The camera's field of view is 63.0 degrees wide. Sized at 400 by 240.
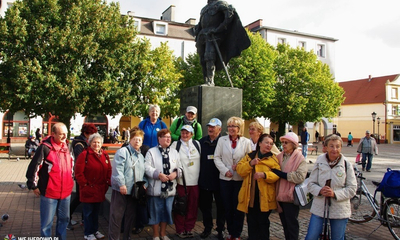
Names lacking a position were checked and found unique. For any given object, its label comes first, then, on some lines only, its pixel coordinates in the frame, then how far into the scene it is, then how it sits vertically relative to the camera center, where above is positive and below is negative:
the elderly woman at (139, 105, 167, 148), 5.89 -0.11
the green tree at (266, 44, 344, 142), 30.06 +2.83
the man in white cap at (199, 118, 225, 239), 5.07 -0.93
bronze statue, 7.57 +2.07
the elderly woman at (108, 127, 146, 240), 4.50 -0.84
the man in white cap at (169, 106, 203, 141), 5.84 -0.04
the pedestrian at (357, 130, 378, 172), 14.07 -1.05
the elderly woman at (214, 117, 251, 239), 4.86 -0.64
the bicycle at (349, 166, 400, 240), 5.30 -1.52
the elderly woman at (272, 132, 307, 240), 4.27 -0.75
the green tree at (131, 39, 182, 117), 21.58 +2.93
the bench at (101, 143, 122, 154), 20.17 -1.62
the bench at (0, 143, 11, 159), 19.17 -1.59
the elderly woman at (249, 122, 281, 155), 5.01 -0.13
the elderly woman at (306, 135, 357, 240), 3.87 -0.80
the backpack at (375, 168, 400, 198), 5.16 -0.97
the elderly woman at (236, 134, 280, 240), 4.41 -0.89
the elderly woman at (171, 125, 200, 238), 5.03 -0.86
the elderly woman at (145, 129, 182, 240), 4.74 -0.89
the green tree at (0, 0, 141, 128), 17.83 +3.63
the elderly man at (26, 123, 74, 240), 4.10 -0.74
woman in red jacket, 4.77 -0.85
